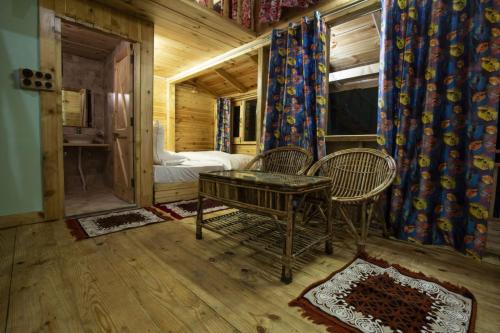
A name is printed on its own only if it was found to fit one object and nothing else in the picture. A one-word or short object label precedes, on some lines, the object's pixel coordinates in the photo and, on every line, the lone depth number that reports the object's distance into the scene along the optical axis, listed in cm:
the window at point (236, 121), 595
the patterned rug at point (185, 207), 270
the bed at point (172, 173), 314
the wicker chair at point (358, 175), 177
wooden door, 294
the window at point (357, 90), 302
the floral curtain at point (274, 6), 271
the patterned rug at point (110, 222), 209
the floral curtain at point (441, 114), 164
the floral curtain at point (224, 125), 583
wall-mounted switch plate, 211
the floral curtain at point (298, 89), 254
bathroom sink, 405
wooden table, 136
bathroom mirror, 411
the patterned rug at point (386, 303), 105
